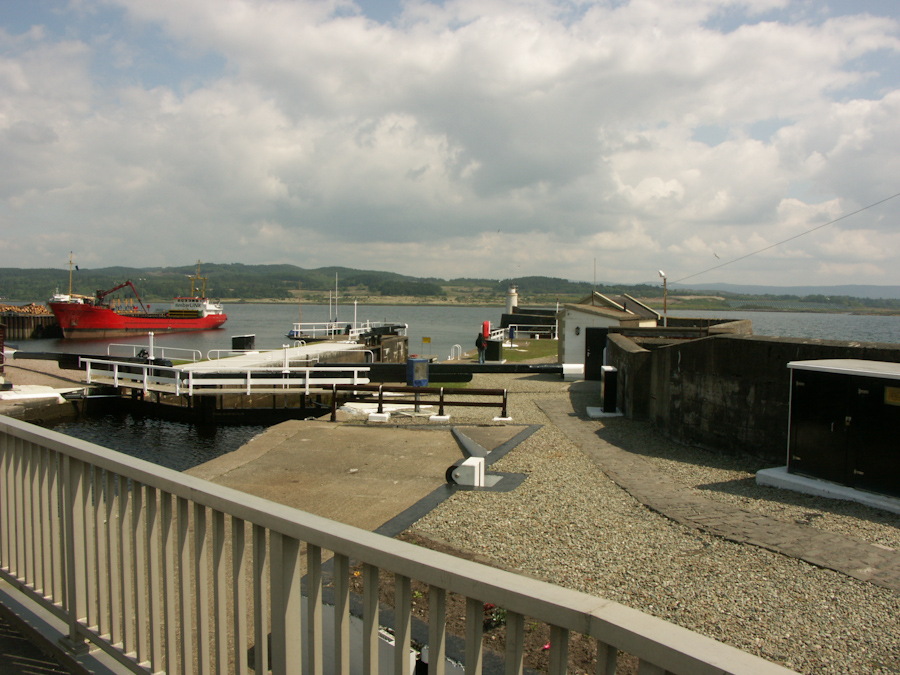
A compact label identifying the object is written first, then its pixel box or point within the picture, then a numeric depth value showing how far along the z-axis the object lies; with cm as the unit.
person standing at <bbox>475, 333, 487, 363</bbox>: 2810
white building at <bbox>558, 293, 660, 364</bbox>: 2474
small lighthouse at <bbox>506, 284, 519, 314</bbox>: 6588
